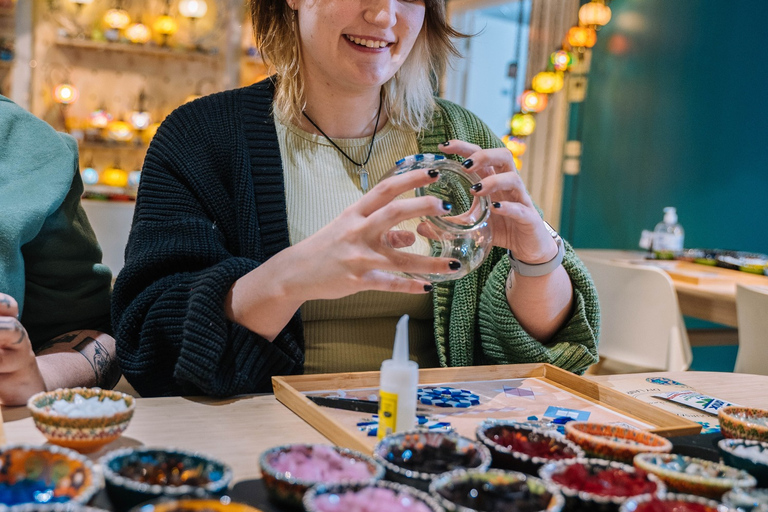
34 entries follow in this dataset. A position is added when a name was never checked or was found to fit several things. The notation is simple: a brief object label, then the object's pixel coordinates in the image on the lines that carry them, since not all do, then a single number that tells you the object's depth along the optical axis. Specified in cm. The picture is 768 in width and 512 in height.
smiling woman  102
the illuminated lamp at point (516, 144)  552
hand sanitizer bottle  366
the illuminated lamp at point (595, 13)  504
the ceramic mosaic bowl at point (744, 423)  85
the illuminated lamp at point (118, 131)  562
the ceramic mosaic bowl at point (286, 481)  62
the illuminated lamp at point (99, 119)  559
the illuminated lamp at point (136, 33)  556
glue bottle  78
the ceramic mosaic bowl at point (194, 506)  54
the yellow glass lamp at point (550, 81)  545
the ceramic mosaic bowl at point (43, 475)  60
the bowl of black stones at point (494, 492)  61
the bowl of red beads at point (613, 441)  76
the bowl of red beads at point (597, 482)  62
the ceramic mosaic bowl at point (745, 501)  64
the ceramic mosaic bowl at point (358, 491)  58
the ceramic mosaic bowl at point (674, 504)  61
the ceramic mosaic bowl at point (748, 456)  74
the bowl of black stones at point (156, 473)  59
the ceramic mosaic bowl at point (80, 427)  72
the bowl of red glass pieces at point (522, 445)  71
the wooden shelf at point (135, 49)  548
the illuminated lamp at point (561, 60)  540
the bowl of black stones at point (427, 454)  69
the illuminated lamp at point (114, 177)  570
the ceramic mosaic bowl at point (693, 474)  67
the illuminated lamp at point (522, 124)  555
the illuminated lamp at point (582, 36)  522
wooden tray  91
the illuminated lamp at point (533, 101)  552
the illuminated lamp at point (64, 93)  548
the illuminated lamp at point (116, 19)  550
